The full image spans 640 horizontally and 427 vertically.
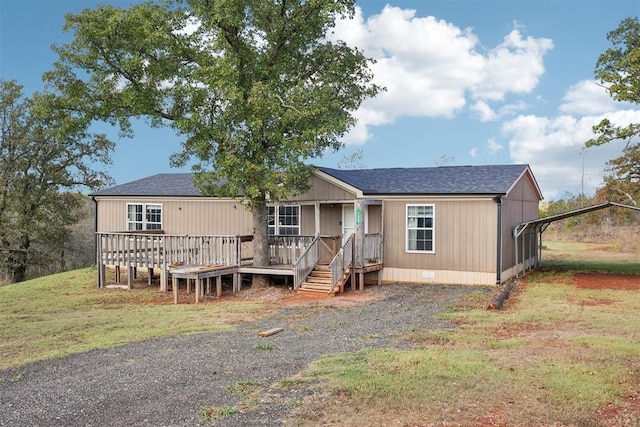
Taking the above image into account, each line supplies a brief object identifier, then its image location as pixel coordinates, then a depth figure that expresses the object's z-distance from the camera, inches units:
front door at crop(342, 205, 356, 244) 714.2
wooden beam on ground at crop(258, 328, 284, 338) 375.9
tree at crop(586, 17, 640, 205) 721.0
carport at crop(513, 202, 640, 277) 695.1
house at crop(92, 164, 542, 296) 640.4
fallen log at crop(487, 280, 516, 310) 486.9
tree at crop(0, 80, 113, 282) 1042.7
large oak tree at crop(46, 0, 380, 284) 570.9
